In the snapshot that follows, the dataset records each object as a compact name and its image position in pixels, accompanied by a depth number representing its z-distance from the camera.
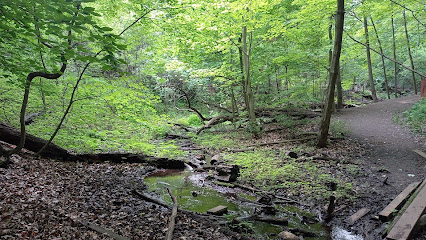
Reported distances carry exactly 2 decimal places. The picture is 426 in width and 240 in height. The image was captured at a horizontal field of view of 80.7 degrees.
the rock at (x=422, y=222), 4.40
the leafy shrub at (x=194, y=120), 23.20
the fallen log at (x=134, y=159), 9.45
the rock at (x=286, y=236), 4.81
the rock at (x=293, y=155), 10.21
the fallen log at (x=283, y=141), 12.46
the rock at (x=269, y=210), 6.01
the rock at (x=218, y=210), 5.92
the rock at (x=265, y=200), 6.66
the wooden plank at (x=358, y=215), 5.42
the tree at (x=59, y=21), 2.93
